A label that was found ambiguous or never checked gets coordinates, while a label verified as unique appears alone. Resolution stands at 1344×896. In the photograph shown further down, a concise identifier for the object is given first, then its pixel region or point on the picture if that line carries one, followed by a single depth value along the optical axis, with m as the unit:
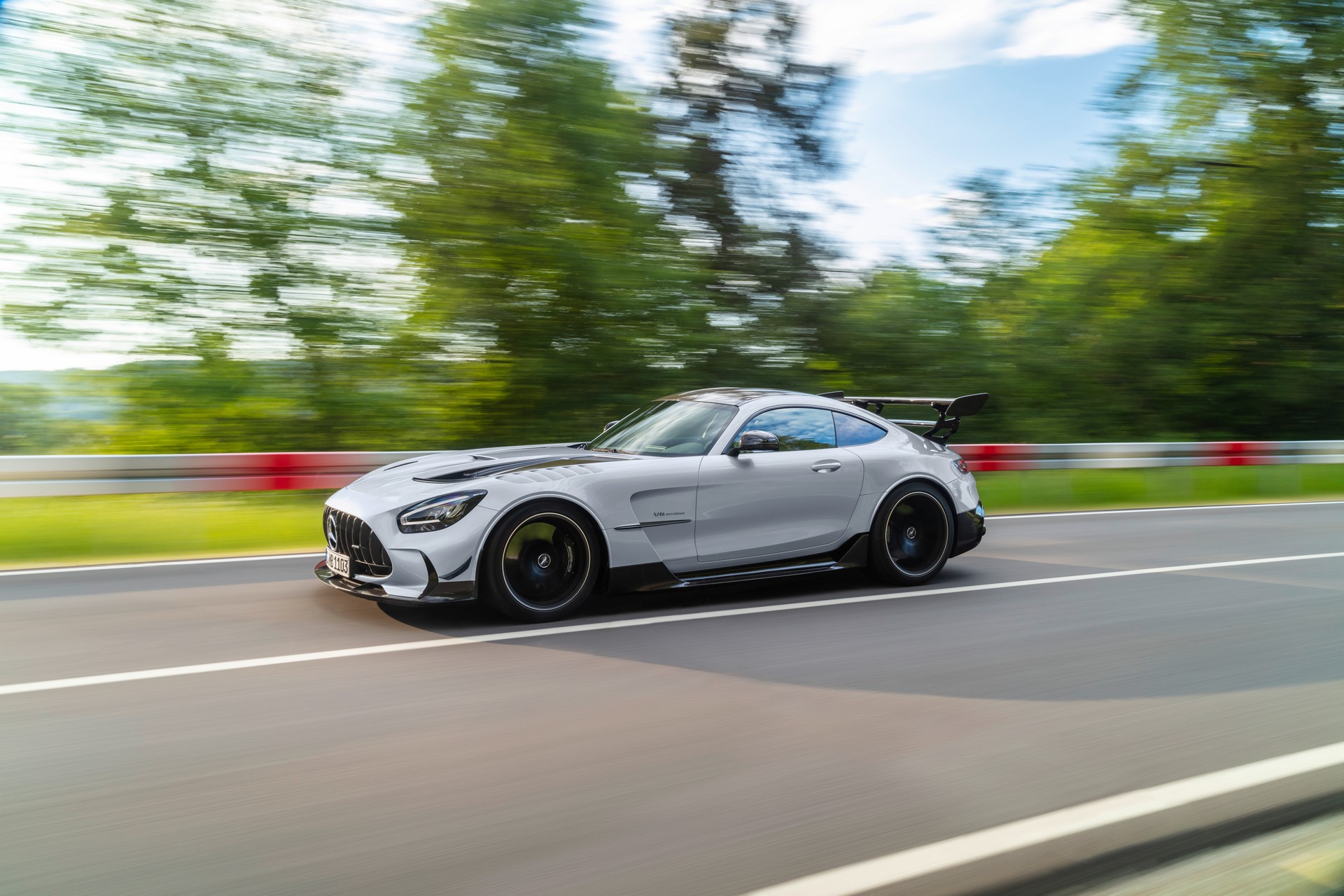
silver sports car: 5.56
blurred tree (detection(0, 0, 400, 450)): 11.84
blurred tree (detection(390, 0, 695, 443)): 13.61
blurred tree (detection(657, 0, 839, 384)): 16.28
